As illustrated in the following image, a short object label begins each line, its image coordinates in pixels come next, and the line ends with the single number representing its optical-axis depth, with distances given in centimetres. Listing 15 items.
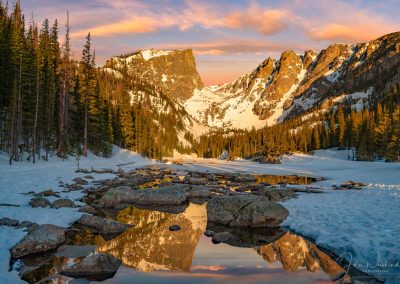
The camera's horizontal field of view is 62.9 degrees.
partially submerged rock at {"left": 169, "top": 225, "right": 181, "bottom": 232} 1594
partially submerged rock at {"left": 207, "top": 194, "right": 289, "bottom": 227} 1719
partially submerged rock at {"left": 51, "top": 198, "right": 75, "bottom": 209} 1912
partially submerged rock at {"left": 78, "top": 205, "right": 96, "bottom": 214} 1867
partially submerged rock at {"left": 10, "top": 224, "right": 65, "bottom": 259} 1139
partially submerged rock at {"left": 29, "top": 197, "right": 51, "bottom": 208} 1880
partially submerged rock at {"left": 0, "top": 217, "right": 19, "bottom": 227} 1427
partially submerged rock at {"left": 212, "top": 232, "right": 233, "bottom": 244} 1427
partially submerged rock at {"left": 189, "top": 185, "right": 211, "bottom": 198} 2717
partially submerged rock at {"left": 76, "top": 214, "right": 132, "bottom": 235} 1521
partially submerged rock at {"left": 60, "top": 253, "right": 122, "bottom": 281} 989
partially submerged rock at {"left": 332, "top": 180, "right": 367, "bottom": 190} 3176
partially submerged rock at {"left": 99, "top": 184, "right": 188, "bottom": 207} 2291
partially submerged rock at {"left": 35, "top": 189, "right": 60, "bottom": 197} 2213
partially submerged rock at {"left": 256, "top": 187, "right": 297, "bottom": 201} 2523
